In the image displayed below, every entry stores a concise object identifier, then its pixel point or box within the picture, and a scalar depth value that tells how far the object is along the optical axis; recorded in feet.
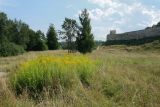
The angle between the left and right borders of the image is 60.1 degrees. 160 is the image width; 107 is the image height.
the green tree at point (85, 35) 58.19
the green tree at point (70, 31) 64.66
